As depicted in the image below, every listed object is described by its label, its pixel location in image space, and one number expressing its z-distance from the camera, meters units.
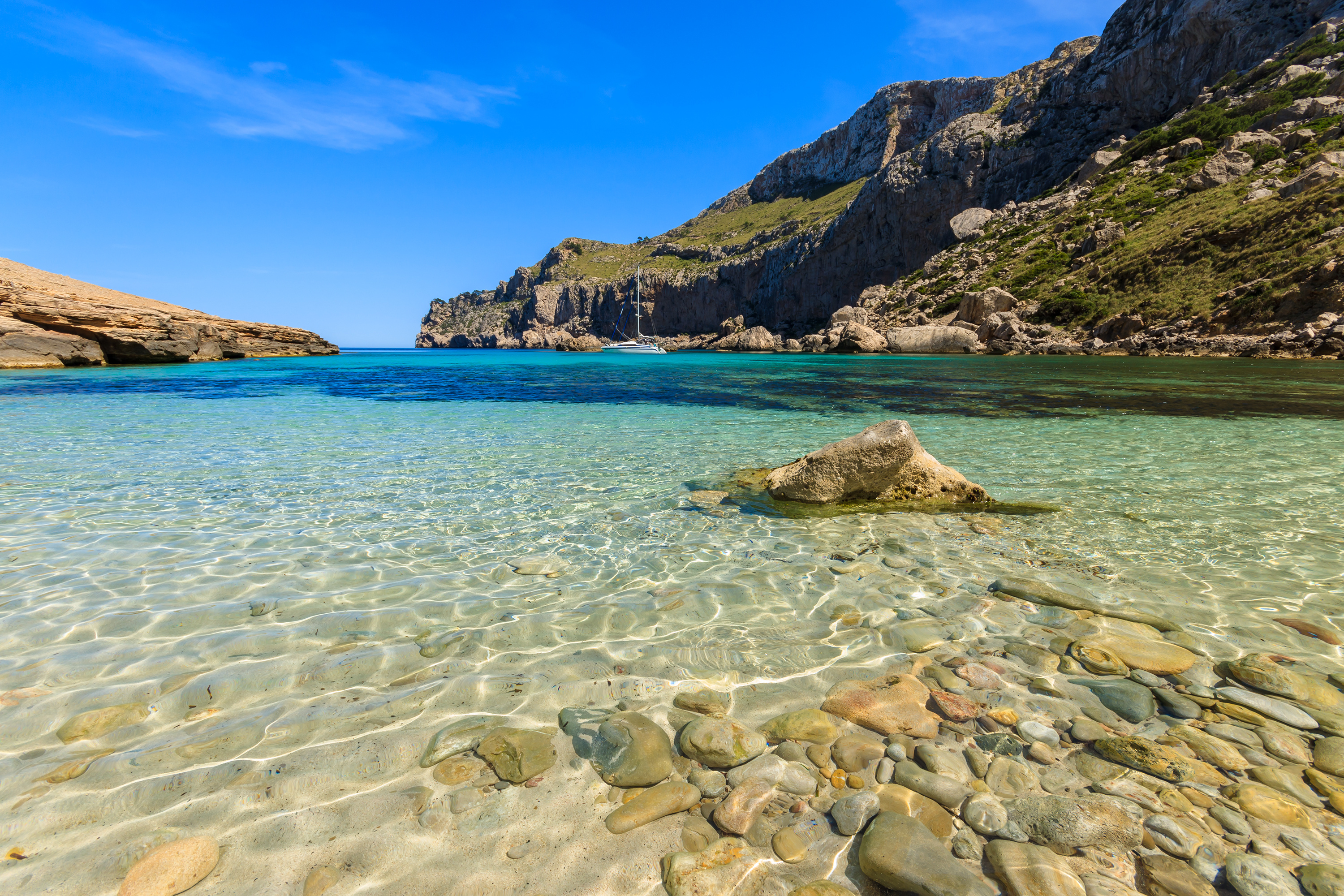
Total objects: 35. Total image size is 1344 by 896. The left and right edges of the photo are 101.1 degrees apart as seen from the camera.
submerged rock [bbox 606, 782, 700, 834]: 2.16
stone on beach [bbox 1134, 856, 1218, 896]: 1.78
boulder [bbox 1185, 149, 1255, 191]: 44.03
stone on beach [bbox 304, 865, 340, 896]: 1.86
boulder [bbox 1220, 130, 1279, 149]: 44.38
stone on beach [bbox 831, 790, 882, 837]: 2.12
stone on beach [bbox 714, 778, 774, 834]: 2.14
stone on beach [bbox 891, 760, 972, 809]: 2.25
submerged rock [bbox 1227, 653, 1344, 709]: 2.79
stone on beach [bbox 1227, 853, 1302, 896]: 1.78
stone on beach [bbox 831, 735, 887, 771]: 2.46
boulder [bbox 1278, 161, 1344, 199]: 34.16
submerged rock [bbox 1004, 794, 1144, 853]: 2.00
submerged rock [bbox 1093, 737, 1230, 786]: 2.30
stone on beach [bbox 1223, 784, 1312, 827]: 2.07
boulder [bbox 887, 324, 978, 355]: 46.56
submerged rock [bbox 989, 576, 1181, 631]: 3.68
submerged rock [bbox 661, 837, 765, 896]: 1.88
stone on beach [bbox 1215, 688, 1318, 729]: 2.64
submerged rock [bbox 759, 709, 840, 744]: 2.64
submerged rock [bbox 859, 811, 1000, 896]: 1.84
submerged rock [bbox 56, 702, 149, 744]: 2.67
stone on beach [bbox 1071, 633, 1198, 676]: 3.13
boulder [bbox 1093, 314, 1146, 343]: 37.47
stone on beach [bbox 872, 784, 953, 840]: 2.09
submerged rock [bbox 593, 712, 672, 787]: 2.41
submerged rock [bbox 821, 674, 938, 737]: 2.68
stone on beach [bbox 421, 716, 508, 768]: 2.54
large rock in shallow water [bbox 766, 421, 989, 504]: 6.35
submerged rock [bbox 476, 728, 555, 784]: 2.44
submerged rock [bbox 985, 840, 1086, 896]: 1.82
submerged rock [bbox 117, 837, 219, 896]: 1.85
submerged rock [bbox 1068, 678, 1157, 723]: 2.73
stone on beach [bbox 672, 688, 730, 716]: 2.87
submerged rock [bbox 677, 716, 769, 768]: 2.51
